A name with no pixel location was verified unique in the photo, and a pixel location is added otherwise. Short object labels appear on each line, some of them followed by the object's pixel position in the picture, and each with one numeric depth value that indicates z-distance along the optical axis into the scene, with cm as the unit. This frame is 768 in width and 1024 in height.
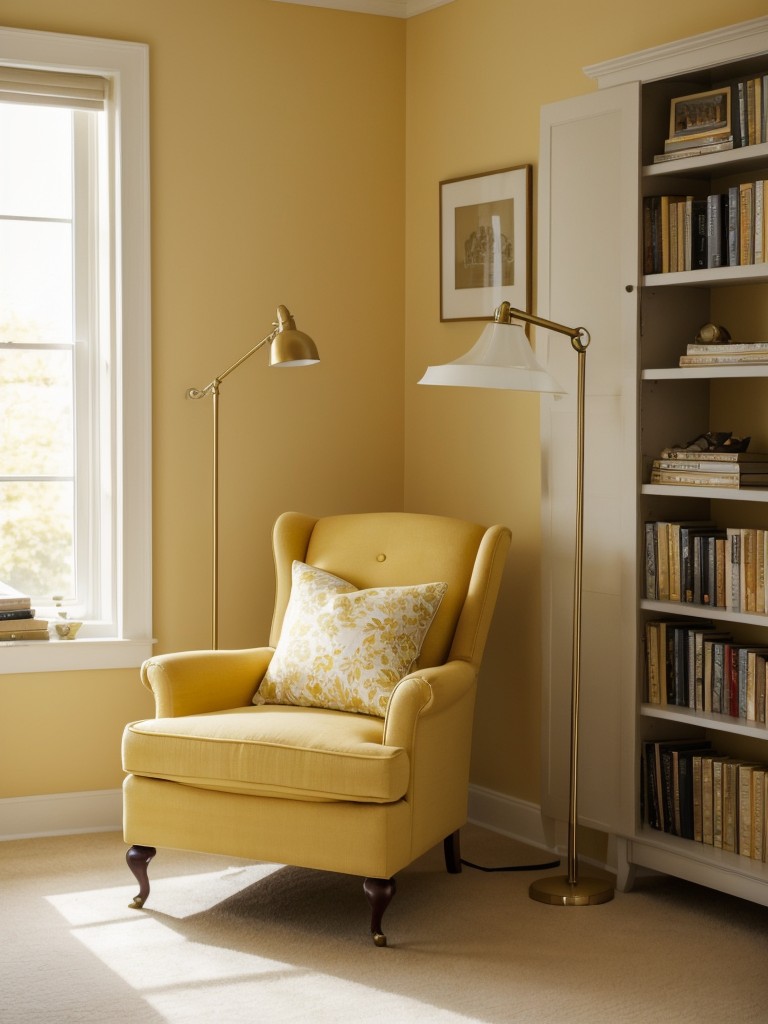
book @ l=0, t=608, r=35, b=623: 378
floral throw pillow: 328
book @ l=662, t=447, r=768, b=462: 303
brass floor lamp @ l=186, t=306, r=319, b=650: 356
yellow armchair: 293
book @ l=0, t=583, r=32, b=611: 379
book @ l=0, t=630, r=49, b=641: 378
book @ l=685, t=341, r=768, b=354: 297
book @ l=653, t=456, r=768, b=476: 303
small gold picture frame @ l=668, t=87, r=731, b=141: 306
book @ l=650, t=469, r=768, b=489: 303
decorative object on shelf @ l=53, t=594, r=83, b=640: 385
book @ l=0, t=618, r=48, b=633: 378
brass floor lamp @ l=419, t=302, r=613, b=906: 302
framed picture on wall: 380
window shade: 374
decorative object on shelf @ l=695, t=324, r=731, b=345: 316
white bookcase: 320
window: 387
